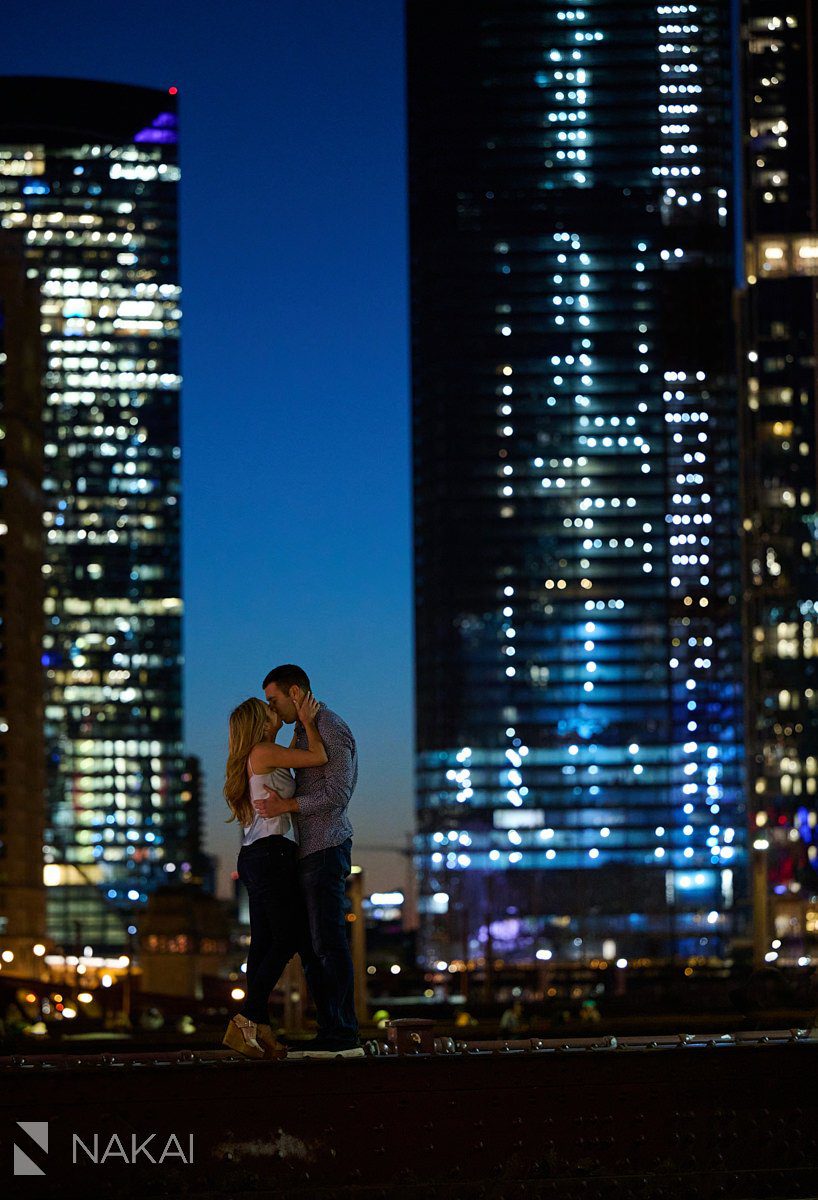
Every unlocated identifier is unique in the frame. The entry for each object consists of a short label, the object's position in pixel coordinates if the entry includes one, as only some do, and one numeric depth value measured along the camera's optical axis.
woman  11.75
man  11.59
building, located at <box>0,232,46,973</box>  139.38
